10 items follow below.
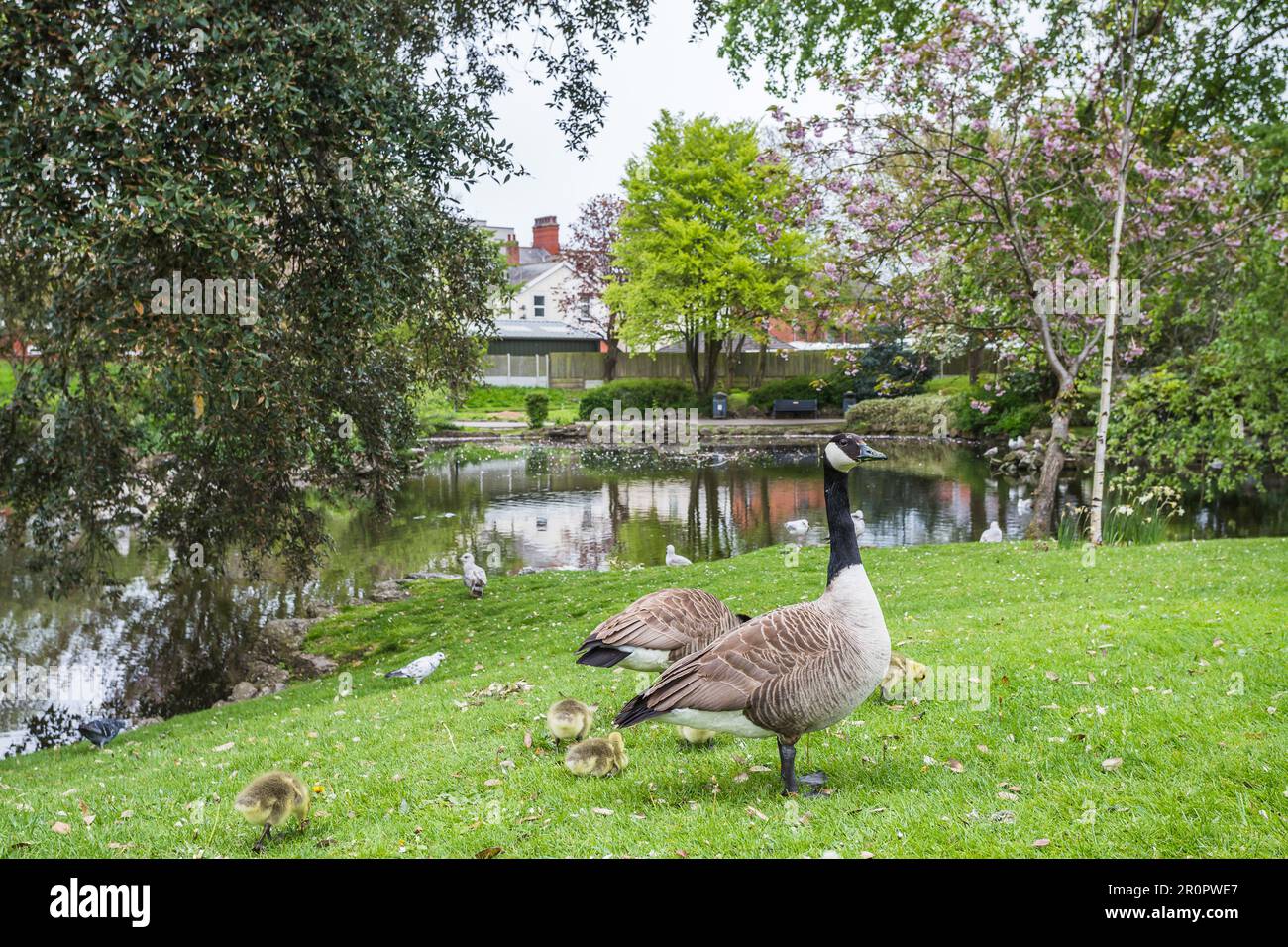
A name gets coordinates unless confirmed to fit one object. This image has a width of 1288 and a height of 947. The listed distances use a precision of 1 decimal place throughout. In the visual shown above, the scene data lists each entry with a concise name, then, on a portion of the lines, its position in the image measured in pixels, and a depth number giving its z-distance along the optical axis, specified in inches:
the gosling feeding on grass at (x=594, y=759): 265.9
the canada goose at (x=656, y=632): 284.2
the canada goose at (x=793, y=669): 216.1
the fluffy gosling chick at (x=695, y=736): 285.3
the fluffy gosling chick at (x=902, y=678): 316.2
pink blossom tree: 796.6
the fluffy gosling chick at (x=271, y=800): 227.5
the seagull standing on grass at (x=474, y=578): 784.9
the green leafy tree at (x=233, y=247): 369.7
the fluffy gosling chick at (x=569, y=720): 299.9
